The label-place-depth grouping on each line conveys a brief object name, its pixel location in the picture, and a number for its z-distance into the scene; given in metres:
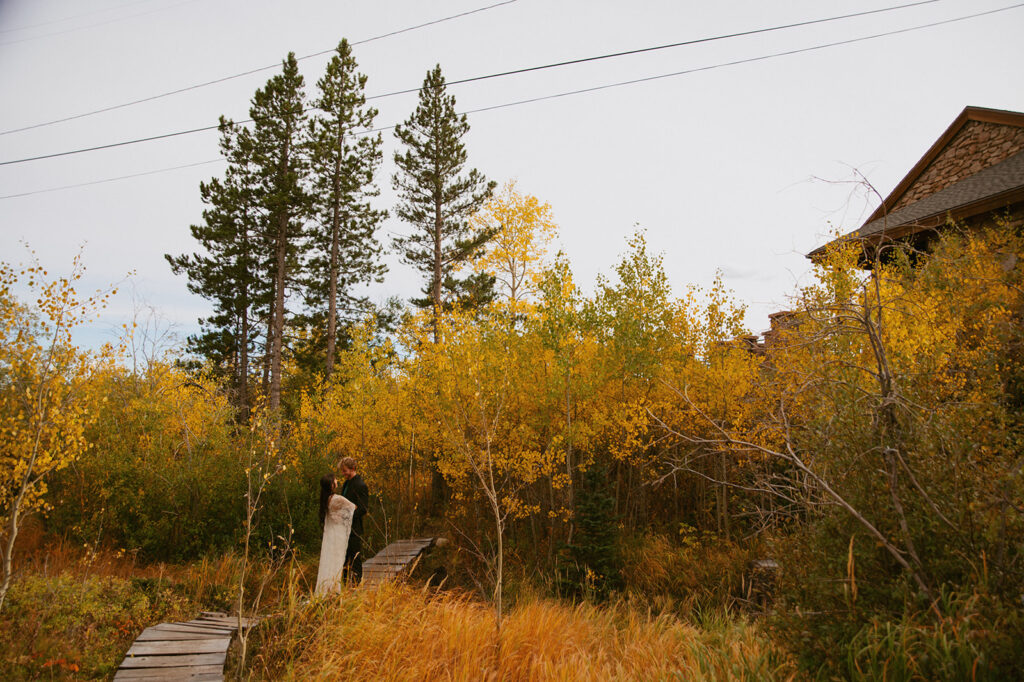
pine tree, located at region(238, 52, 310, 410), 18.27
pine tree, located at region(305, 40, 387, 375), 17.52
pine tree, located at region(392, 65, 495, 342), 18.64
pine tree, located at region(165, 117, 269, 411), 19.41
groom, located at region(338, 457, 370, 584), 6.67
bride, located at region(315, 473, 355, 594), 6.29
